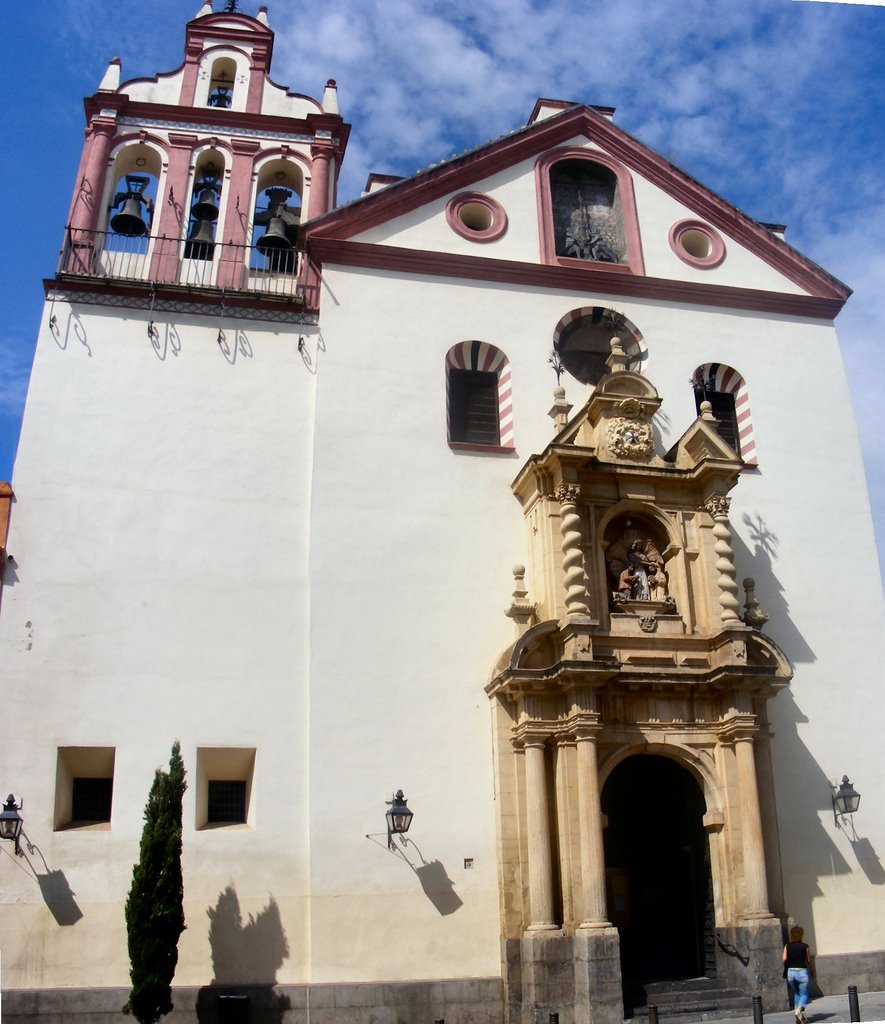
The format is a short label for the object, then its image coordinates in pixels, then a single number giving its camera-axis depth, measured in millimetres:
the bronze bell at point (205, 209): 19094
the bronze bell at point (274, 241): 18516
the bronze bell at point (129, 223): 18281
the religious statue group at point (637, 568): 16359
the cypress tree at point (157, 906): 12656
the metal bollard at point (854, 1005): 12234
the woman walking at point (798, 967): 12820
